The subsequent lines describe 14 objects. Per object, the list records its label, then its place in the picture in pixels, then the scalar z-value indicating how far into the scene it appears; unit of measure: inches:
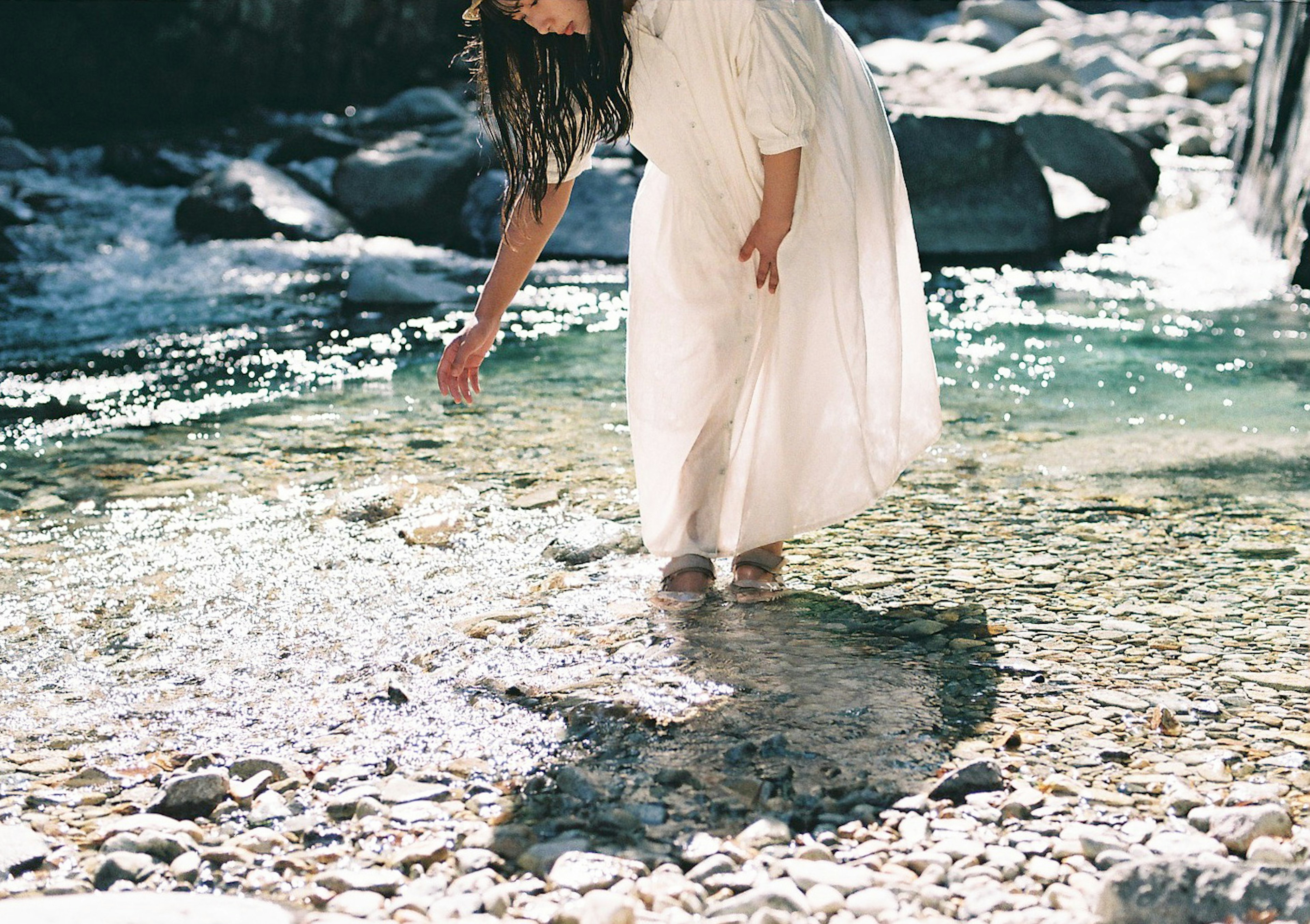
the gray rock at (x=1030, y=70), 663.8
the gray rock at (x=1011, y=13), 890.1
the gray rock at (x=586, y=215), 385.7
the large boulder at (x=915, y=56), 740.6
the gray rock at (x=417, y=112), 516.1
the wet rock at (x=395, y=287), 327.0
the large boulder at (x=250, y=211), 406.3
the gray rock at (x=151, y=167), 469.4
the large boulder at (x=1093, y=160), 426.9
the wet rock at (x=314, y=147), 466.6
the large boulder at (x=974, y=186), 379.2
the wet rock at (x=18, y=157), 473.1
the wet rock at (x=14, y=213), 409.4
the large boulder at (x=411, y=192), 414.9
